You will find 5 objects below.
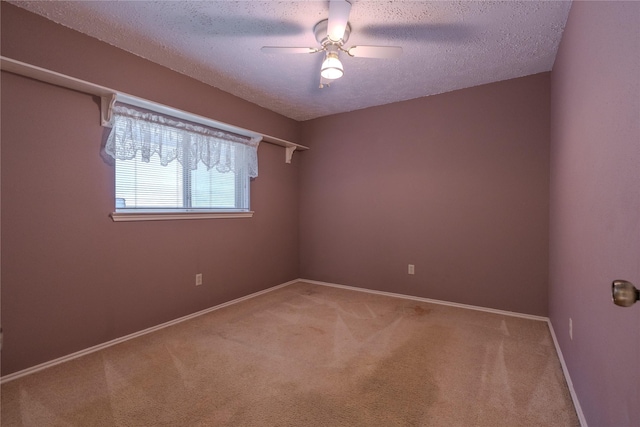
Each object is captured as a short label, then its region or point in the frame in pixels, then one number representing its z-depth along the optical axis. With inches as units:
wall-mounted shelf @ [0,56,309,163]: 71.2
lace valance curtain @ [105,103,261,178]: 92.2
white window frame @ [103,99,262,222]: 93.7
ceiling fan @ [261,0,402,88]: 75.1
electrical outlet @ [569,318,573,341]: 70.5
